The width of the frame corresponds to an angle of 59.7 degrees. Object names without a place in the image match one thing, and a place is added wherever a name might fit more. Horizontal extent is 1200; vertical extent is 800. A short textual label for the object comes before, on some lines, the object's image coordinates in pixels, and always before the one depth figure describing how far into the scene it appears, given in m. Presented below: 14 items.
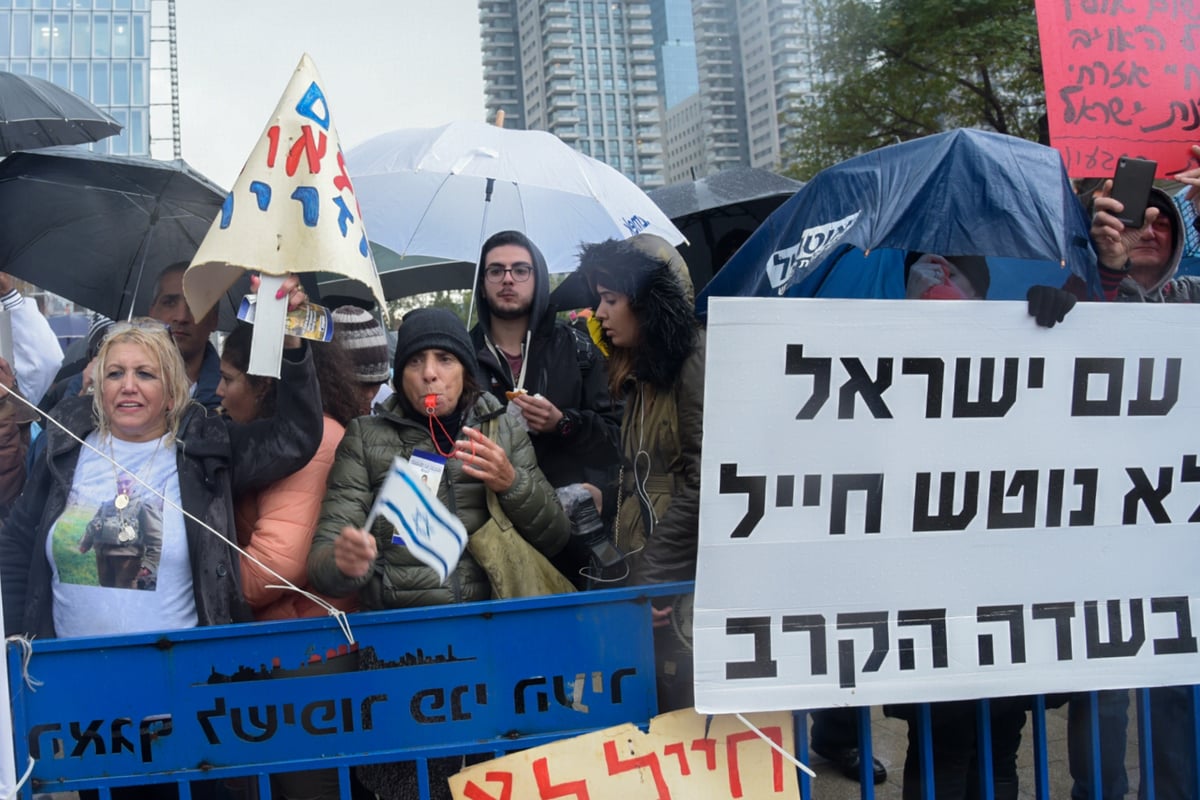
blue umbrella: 2.70
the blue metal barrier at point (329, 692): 2.43
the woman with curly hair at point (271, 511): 2.97
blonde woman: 2.78
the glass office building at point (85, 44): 56.31
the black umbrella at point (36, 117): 4.34
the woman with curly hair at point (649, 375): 3.32
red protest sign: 3.04
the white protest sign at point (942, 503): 2.53
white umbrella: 4.36
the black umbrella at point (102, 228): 4.02
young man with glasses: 3.91
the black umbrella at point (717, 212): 6.47
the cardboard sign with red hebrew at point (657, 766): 2.52
